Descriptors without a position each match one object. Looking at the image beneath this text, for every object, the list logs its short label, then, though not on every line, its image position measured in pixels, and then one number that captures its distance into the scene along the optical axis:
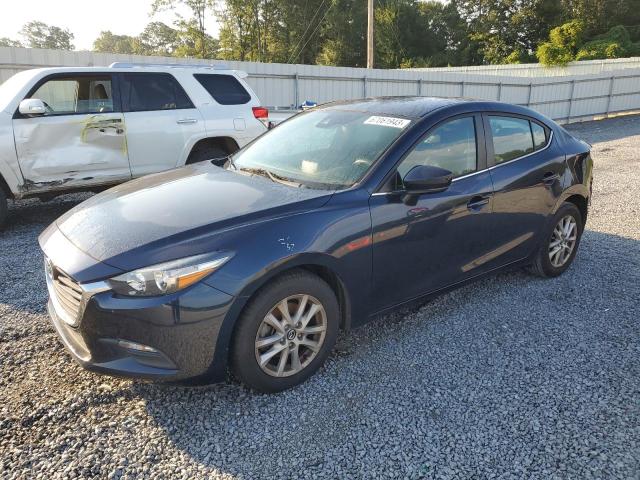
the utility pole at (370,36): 21.80
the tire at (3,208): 5.64
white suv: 5.64
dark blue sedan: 2.44
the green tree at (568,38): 33.52
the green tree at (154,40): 75.99
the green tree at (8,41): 89.69
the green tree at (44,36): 113.06
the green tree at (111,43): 108.45
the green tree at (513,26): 40.97
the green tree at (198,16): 44.69
